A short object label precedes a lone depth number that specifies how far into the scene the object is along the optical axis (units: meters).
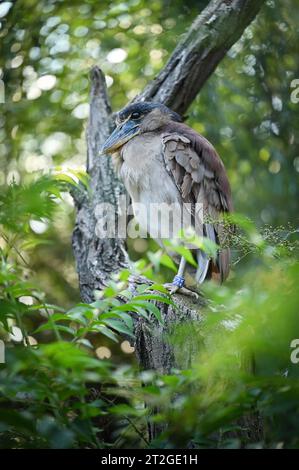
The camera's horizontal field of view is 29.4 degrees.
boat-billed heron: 3.61
